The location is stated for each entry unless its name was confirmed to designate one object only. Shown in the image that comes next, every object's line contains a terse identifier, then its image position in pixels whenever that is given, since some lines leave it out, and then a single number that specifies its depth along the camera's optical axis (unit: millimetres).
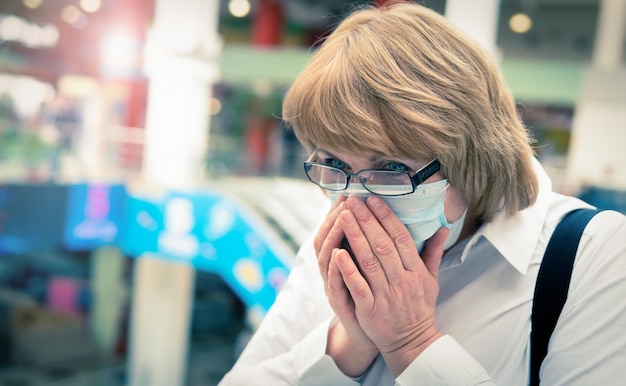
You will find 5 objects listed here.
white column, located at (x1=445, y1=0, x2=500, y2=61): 2826
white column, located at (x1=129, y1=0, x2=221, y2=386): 7723
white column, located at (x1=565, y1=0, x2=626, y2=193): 4509
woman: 1032
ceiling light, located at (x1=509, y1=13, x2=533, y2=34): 7383
